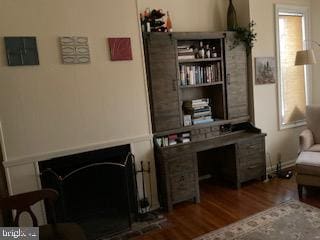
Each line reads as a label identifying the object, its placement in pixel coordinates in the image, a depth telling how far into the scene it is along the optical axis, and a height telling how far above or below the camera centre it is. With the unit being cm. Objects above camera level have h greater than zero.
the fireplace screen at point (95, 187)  250 -92
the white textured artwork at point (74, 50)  247 +36
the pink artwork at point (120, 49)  267 +36
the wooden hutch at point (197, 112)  300 -40
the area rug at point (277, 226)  242 -140
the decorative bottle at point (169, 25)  315 +64
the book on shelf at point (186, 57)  322 +27
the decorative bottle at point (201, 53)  336 +31
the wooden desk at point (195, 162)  299 -97
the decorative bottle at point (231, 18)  352 +73
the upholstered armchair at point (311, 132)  341 -80
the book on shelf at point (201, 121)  339 -51
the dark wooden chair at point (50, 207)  184 -76
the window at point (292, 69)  388 +2
